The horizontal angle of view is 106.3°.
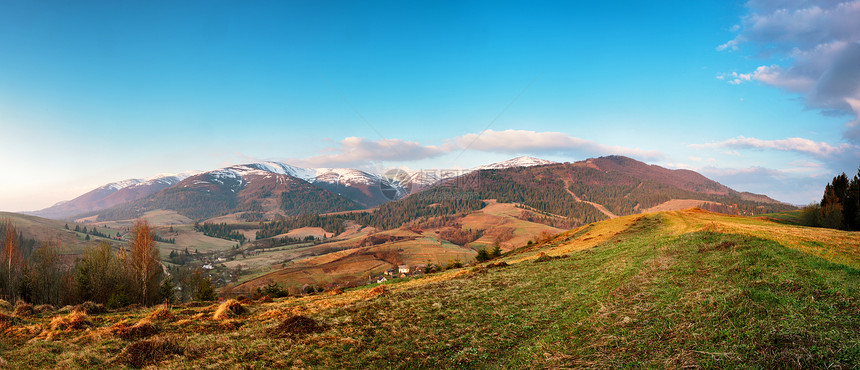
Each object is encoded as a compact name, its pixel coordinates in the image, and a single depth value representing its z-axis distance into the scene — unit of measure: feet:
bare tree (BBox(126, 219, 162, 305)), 163.02
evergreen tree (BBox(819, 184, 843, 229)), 212.84
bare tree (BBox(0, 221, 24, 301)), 189.35
